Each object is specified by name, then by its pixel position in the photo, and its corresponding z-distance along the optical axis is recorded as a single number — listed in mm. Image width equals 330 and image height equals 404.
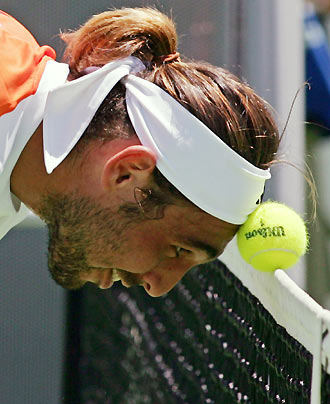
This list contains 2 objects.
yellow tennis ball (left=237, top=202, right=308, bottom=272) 5723
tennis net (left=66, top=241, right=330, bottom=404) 5674
